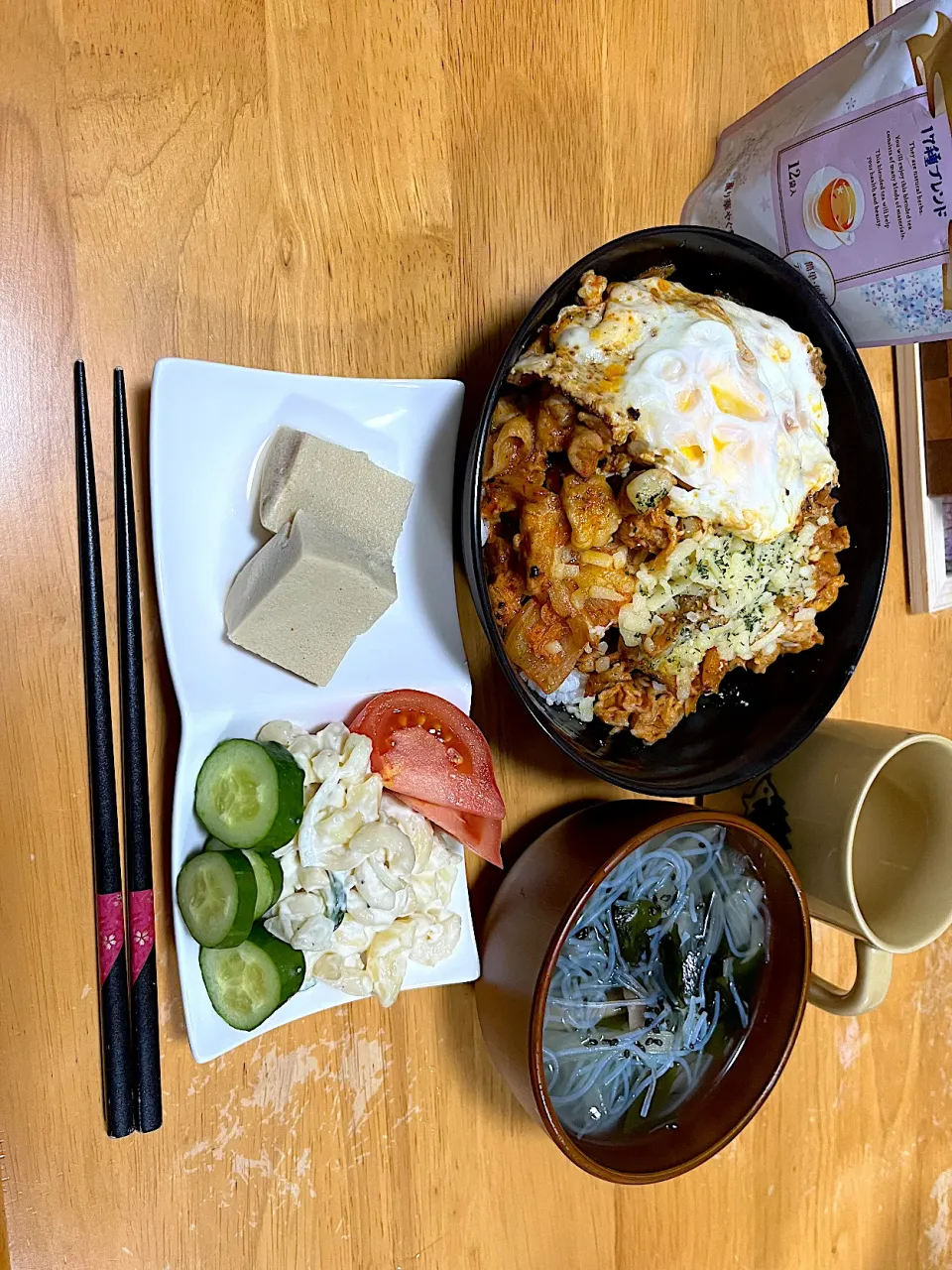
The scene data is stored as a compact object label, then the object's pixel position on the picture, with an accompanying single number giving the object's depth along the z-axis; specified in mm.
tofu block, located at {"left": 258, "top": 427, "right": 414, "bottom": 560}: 319
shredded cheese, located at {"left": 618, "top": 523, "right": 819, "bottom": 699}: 340
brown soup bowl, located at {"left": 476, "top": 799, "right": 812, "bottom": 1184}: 339
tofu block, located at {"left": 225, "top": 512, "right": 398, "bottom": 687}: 311
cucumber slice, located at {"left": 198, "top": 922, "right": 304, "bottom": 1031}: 318
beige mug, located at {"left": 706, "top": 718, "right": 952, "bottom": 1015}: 375
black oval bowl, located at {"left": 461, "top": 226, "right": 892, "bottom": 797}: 345
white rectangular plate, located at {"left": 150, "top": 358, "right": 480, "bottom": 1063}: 321
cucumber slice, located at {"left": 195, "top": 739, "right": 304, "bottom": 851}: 316
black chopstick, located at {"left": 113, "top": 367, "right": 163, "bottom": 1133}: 320
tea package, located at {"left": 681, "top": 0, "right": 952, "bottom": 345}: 316
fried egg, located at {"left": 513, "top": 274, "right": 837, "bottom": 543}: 322
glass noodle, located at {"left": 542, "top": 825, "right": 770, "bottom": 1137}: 369
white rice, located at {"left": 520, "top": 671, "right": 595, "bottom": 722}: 367
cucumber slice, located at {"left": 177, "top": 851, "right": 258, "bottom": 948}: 307
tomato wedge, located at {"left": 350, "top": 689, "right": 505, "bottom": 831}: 350
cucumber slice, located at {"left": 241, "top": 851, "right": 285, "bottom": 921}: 322
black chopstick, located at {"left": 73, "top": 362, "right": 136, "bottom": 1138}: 315
